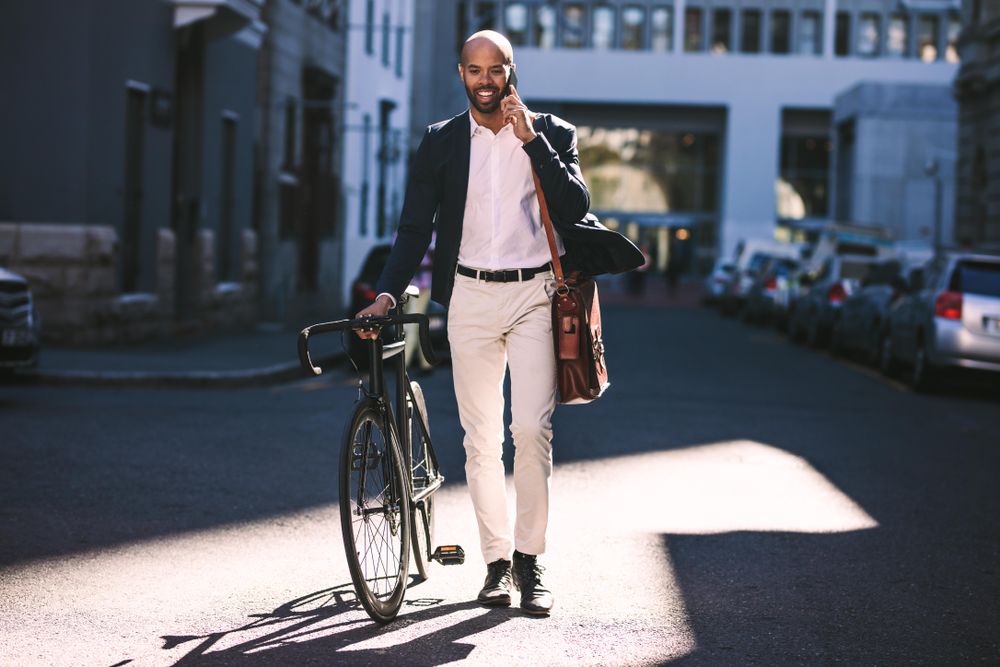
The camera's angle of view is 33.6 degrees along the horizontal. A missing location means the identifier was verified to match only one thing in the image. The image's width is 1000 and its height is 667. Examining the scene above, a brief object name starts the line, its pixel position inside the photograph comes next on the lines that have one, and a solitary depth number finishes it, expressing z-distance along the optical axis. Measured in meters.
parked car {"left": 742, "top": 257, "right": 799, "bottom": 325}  31.16
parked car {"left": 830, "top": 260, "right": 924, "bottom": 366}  20.09
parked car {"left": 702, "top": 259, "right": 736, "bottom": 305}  47.53
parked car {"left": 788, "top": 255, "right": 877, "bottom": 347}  24.05
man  5.69
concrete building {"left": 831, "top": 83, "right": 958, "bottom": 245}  52.41
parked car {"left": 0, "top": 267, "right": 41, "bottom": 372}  11.92
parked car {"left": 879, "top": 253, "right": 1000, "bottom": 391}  16.42
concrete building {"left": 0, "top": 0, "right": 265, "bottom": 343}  17.91
